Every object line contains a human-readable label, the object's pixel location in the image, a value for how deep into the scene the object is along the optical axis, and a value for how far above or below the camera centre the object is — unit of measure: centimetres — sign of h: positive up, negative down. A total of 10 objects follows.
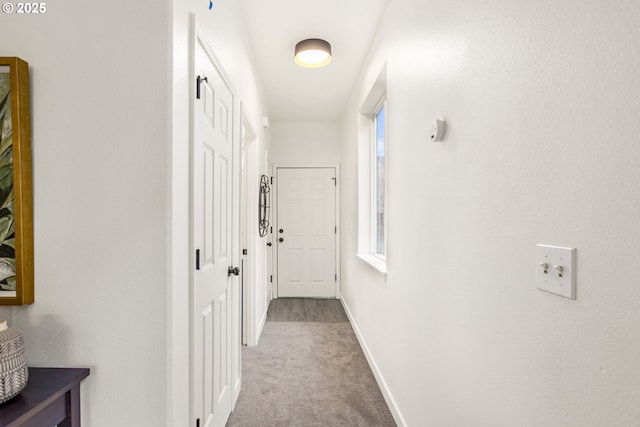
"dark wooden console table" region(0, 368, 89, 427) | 85 -53
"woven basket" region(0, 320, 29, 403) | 87 -43
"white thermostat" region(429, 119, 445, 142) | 128 +33
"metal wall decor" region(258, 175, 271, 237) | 355 +6
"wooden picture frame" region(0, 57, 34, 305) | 107 +10
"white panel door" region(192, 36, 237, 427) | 134 -17
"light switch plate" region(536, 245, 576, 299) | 68 -13
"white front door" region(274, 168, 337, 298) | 474 -37
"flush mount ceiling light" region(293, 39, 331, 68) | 255 +129
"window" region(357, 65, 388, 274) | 309 +29
